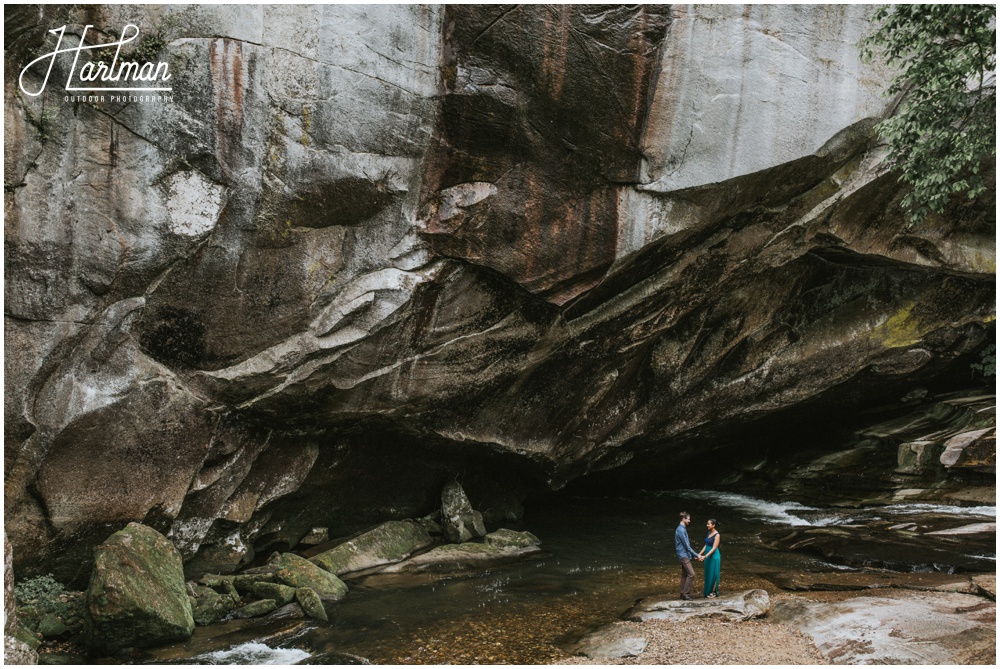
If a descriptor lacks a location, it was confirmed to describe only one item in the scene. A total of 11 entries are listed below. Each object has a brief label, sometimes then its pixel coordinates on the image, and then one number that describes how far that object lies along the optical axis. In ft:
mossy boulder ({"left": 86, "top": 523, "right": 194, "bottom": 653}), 35.09
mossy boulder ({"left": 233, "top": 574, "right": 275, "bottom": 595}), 44.76
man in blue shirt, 40.98
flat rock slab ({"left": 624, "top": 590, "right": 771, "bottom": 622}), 38.32
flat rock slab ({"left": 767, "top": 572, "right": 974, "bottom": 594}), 41.57
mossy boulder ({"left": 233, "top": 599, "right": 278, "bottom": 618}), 41.52
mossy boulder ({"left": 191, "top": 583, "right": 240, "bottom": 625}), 40.16
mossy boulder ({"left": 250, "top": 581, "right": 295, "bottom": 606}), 42.53
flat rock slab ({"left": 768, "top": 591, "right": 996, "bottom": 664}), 31.12
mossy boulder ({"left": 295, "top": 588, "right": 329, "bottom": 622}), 41.06
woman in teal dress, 41.06
